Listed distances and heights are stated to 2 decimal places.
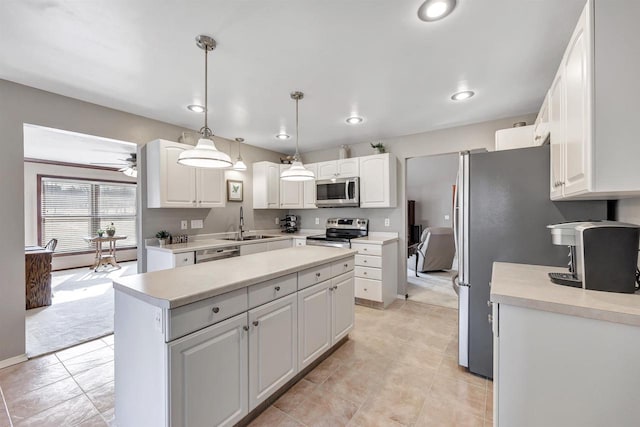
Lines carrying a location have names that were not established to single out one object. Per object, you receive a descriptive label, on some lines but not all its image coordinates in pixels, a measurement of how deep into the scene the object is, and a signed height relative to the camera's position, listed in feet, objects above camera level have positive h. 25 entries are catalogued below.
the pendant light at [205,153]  5.94 +1.34
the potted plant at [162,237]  10.76 -0.96
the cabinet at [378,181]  12.83 +1.51
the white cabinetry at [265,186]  15.03 +1.53
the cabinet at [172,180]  10.25 +1.35
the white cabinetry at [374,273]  12.01 -2.80
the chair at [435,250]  17.40 -2.57
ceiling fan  16.33 +3.14
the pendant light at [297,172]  8.58 +1.30
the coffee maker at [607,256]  4.02 -0.69
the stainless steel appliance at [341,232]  13.12 -1.08
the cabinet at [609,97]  3.38 +1.47
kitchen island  4.17 -2.32
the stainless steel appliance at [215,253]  10.34 -1.66
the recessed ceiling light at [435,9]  4.88 +3.80
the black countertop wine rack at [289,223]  17.03 -0.68
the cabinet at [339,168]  13.80 +2.32
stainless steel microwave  13.55 +1.04
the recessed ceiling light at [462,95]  8.62 +3.82
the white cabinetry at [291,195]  15.60 +1.02
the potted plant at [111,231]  20.20 -1.30
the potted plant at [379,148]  13.28 +3.20
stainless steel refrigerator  6.31 -0.26
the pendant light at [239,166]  10.49 +1.85
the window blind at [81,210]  19.42 +0.31
